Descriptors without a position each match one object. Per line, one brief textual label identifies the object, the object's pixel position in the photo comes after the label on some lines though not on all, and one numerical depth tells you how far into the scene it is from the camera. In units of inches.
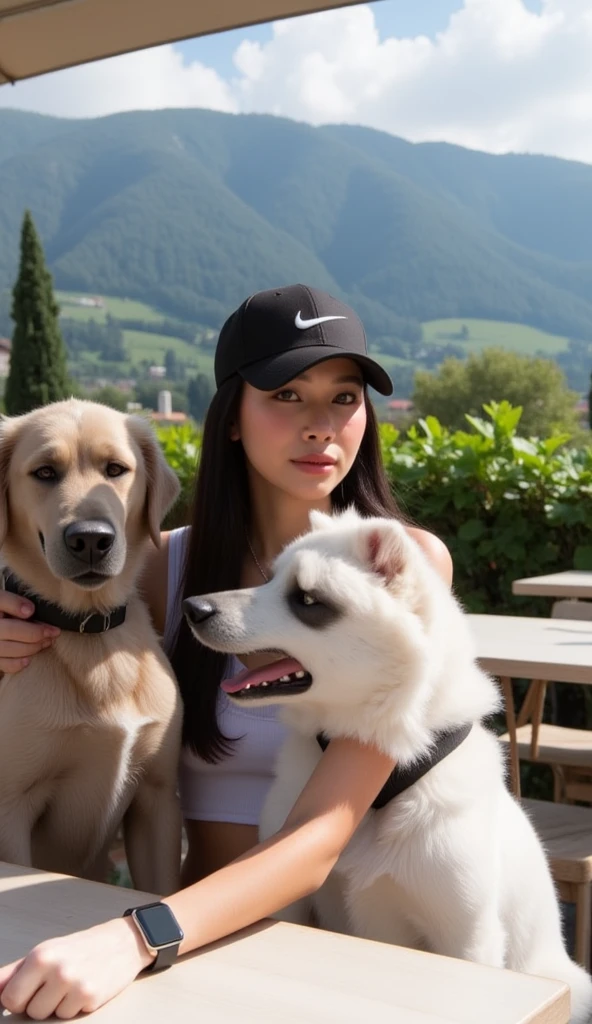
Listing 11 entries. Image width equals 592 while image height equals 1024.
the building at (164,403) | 3661.4
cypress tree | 1533.0
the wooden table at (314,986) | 43.7
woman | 92.5
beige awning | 128.8
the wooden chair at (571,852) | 111.0
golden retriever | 83.0
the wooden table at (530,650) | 128.2
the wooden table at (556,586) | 184.2
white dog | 68.4
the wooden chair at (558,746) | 158.7
